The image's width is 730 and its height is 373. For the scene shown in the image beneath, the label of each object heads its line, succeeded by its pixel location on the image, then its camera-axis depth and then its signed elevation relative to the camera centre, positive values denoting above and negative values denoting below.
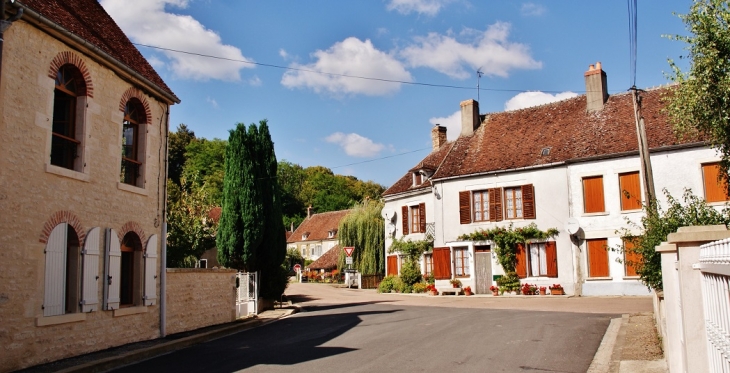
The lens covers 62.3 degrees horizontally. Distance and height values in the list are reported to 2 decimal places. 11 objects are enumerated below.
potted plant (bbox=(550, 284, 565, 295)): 26.19 -1.51
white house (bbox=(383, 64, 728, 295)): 24.83 +3.11
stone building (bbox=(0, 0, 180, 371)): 9.82 +1.54
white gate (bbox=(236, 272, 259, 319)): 19.27 -1.07
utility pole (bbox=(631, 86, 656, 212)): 16.47 +2.77
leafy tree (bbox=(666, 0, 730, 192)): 12.69 +3.76
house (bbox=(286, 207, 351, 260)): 62.88 +2.66
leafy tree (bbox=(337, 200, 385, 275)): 39.00 +1.31
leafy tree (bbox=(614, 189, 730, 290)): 11.10 +0.49
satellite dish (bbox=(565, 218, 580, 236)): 25.83 +1.18
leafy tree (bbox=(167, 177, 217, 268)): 26.75 +1.57
